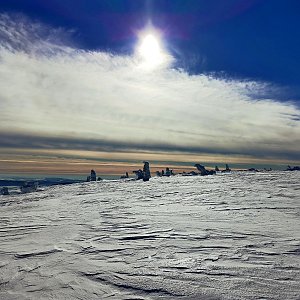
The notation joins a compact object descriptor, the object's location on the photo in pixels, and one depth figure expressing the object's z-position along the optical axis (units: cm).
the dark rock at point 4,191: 2767
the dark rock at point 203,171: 4537
